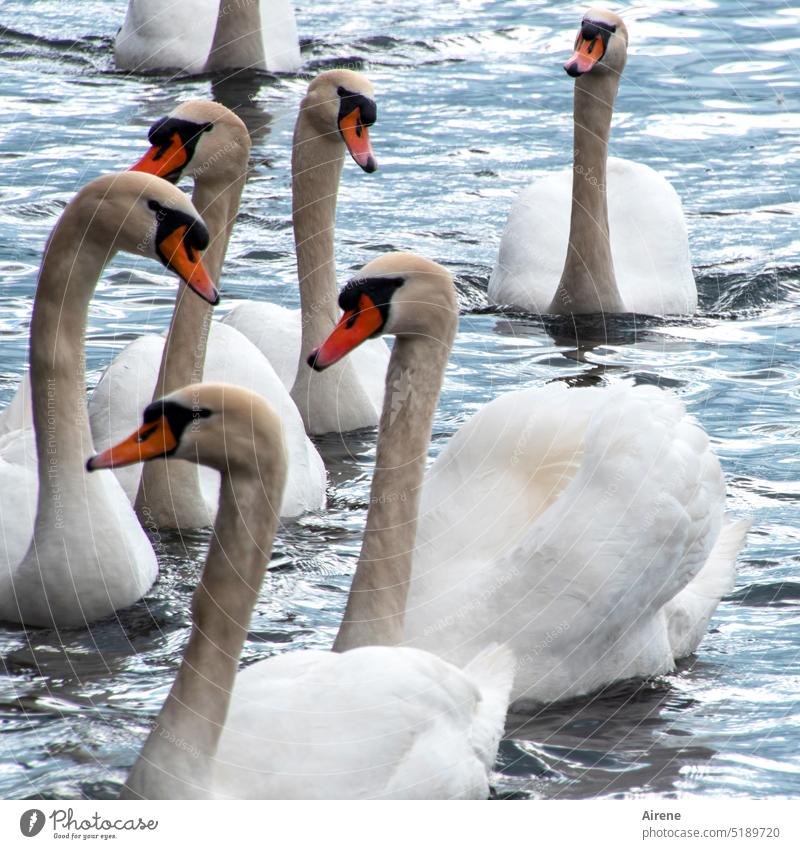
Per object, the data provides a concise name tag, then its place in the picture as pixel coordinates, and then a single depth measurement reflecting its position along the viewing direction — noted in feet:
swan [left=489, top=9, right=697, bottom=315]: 66.23
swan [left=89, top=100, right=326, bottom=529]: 48.34
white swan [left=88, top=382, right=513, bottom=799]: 32.22
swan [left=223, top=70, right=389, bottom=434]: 54.44
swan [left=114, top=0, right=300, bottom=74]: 98.02
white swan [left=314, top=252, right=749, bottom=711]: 39.24
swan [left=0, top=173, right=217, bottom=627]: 41.81
